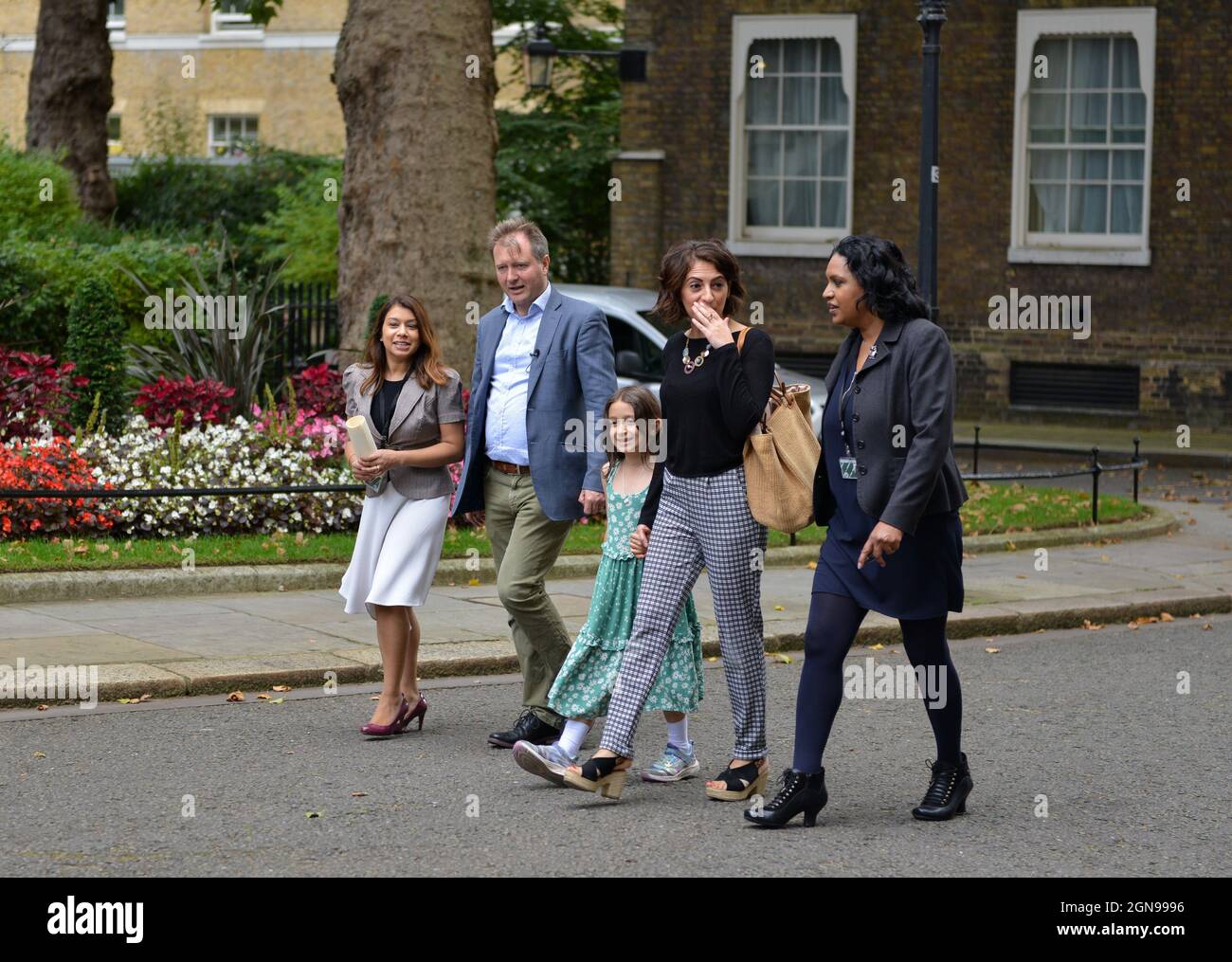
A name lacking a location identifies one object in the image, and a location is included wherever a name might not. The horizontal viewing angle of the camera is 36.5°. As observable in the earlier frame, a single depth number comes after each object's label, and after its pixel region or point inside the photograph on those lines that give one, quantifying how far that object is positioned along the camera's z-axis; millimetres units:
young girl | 6922
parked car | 16828
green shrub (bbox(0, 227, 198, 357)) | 15438
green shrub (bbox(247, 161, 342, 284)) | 21844
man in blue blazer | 7266
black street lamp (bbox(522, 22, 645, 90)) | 24438
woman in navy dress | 6148
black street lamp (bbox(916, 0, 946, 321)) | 12836
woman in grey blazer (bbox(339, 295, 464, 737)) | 7594
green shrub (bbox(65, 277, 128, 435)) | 13141
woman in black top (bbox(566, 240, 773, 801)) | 6480
